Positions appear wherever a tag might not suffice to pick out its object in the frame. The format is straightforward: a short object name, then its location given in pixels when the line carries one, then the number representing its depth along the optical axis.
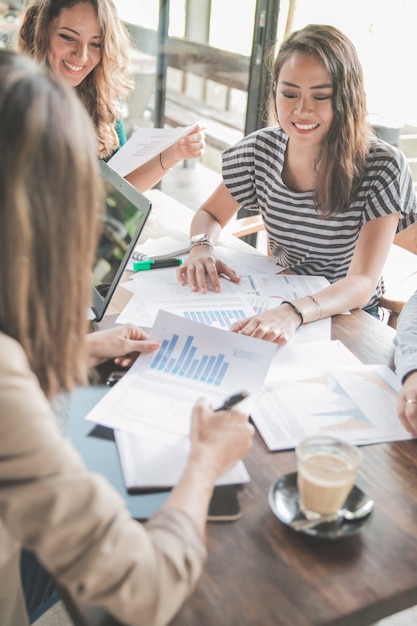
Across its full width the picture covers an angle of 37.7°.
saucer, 0.77
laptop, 1.24
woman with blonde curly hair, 1.89
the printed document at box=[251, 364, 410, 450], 0.97
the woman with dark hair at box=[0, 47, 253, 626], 0.62
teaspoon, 0.78
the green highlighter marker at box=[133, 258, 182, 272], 1.53
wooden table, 0.68
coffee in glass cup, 0.78
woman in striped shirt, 1.54
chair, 1.74
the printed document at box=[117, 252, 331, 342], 1.31
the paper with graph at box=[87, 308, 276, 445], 0.96
